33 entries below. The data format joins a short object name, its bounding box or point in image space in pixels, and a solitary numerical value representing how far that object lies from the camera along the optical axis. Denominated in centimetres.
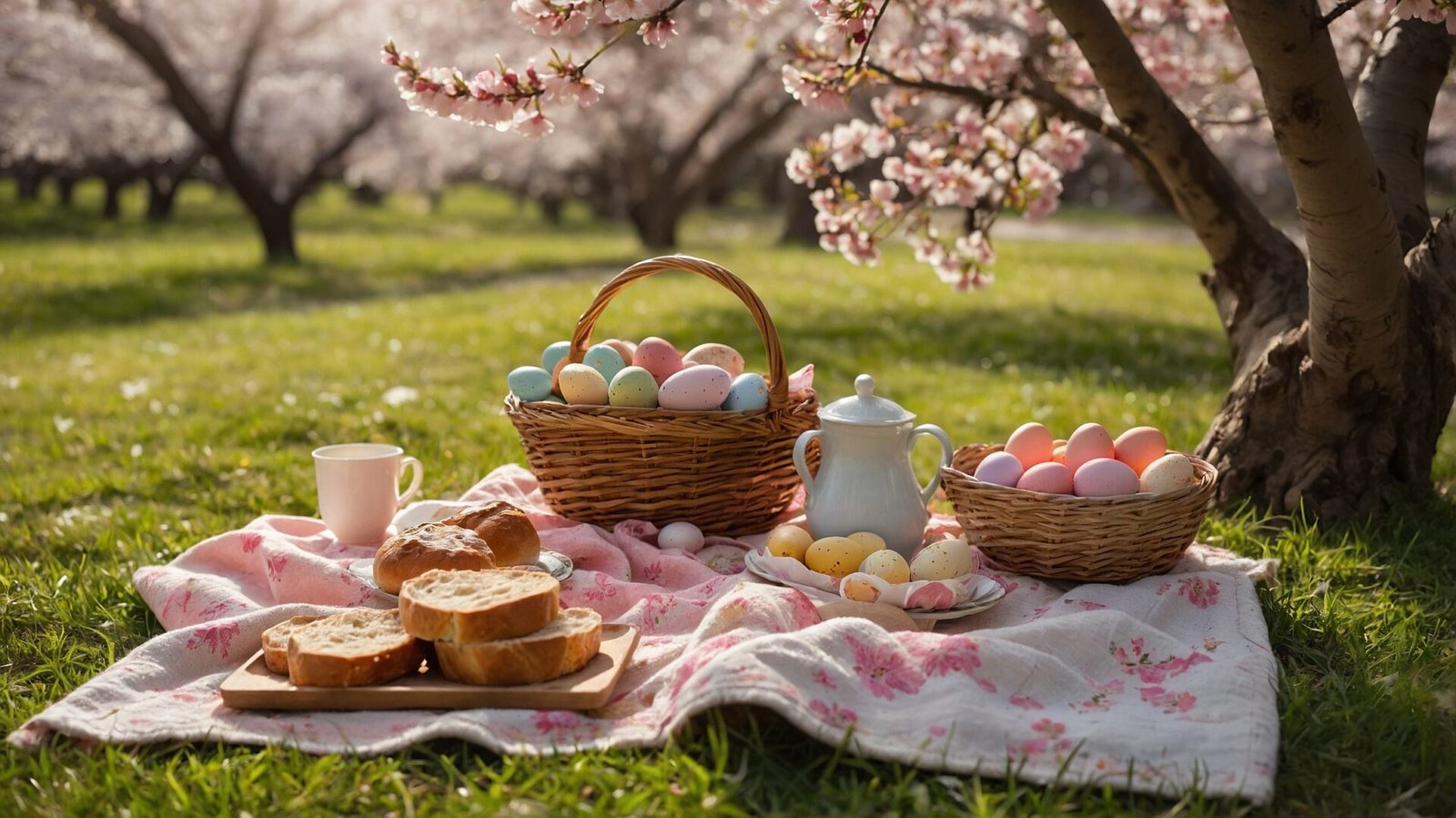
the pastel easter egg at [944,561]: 308
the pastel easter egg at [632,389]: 353
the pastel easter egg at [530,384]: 366
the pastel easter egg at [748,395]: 356
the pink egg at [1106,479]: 320
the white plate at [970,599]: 294
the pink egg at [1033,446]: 344
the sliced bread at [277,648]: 265
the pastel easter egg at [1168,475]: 321
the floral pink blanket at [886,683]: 236
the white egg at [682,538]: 354
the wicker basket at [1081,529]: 314
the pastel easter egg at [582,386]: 357
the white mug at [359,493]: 355
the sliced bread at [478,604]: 254
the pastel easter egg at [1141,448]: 340
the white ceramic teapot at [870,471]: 331
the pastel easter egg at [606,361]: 372
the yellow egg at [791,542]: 326
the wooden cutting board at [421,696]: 253
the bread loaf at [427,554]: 296
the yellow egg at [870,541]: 320
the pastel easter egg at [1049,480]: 325
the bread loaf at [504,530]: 315
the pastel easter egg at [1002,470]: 333
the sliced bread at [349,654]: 254
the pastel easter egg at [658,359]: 371
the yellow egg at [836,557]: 316
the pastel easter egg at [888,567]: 304
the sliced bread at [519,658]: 254
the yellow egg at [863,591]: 298
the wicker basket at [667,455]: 348
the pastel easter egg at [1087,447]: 336
